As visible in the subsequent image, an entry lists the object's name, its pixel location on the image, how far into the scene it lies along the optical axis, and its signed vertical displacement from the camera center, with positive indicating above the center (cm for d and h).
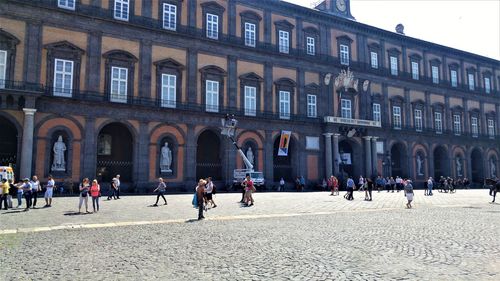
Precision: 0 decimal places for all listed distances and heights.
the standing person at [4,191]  1631 -56
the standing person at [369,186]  2321 -56
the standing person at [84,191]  1566 -55
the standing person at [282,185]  3512 -74
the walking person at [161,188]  1942 -55
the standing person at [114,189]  2258 -69
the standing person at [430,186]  2950 -72
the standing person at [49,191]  1793 -65
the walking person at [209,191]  1759 -65
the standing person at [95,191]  1623 -59
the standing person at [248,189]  1905 -59
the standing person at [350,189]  2334 -75
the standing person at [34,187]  1735 -43
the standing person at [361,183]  3512 -58
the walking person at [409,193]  1874 -79
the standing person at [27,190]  1676 -54
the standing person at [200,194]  1363 -60
